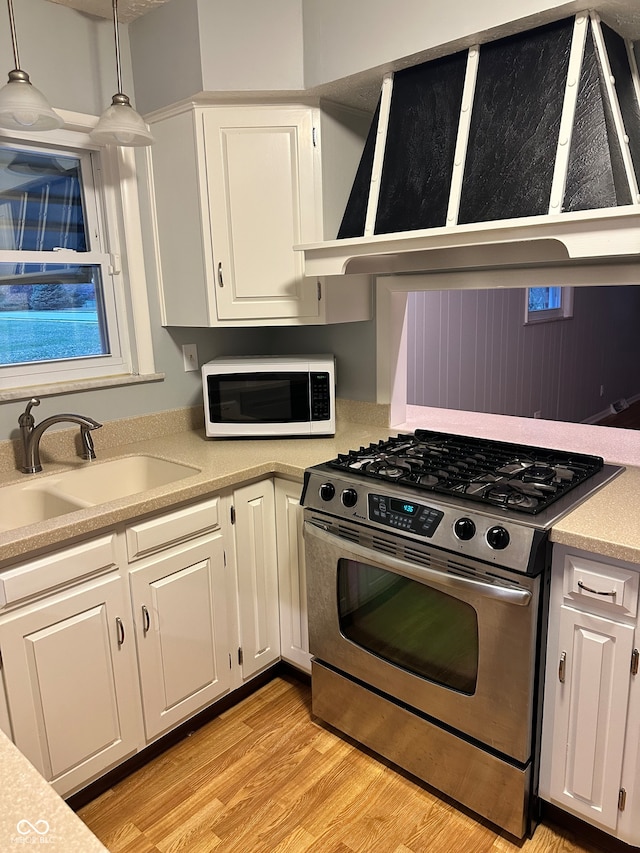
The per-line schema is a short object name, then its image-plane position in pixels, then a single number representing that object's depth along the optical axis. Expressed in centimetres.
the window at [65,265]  220
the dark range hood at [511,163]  158
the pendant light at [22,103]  161
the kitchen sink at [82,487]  204
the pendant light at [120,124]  184
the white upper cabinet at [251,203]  219
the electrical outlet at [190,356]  264
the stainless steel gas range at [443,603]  160
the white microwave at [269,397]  241
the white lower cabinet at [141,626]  166
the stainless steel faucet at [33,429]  209
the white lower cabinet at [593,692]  150
